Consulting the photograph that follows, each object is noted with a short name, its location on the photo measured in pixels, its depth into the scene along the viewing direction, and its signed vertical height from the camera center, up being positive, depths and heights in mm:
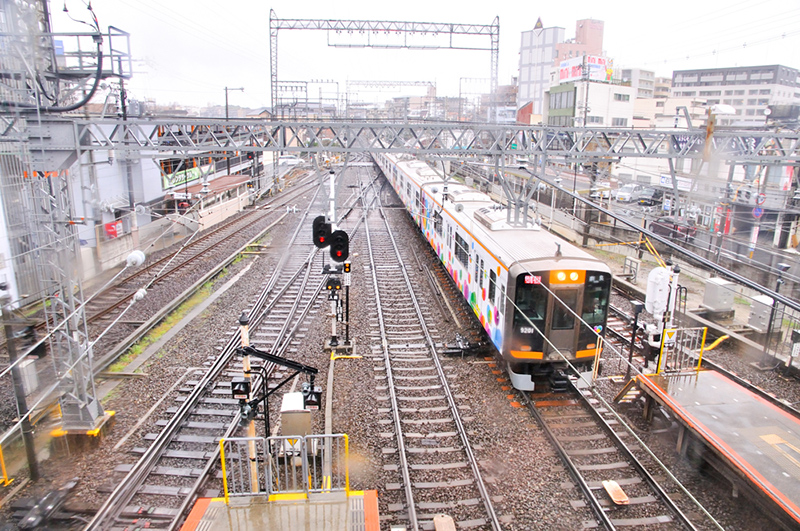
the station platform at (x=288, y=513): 4602 -3170
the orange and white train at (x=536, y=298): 8055 -2249
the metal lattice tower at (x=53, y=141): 6504 +11
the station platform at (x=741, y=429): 5496 -3272
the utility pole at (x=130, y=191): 15992 -1662
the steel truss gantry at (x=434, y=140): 7834 +139
